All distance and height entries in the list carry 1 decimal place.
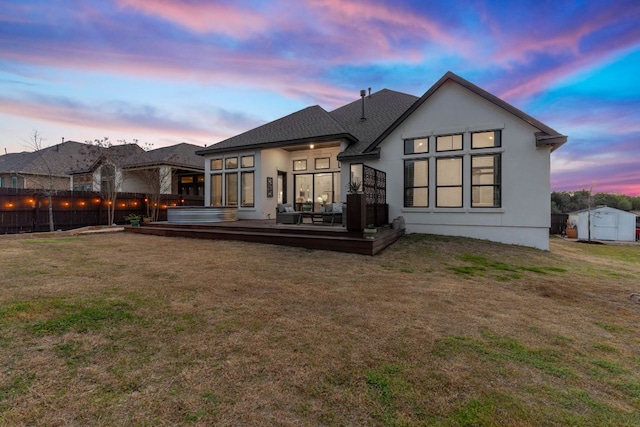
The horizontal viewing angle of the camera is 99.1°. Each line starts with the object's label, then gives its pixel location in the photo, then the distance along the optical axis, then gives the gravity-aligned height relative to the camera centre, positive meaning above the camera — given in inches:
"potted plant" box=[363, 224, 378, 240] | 309.7 -28.6
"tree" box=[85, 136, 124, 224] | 661.9 +92.5
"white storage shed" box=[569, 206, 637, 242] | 735.1 -46.0
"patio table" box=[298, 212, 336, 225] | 403.2 -8.9
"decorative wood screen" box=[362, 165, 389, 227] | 356.9 +18.9
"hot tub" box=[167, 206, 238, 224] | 474.6 -10.2
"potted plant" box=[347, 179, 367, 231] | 314.7 -2.4
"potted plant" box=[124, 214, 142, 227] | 496.6 -26.5
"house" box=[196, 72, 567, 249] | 378.0 +73.2
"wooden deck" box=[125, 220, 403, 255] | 316.8 -35.7
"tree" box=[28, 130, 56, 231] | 553.6 +138.2
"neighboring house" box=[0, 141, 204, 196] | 739.4 +119.2
